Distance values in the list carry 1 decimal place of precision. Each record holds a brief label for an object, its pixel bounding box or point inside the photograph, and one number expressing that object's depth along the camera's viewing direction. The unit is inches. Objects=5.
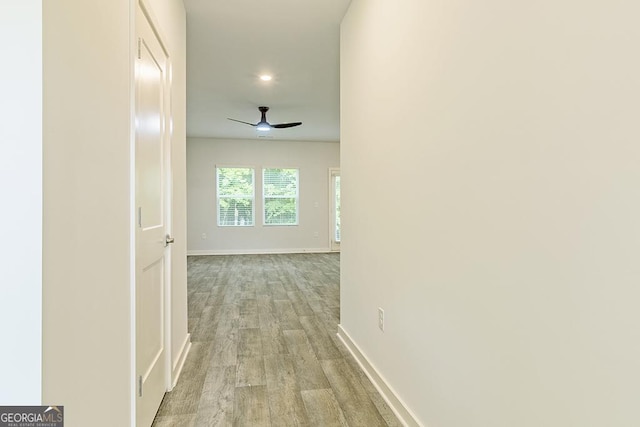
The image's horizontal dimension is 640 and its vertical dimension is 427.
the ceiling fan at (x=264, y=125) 211.3
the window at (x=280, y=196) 322.7
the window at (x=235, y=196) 315.3
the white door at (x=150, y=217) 60.9
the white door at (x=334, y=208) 333.4
